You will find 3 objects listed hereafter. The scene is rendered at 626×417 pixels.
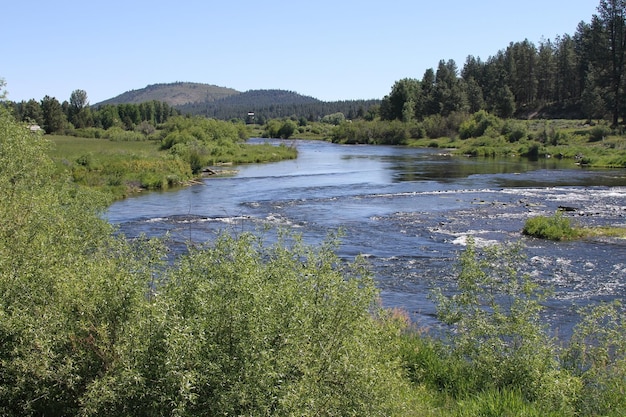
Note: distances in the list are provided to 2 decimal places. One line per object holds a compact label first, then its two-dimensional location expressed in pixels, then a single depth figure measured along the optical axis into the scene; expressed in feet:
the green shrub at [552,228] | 81.71
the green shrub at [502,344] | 28.19
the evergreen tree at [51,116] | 414.41
